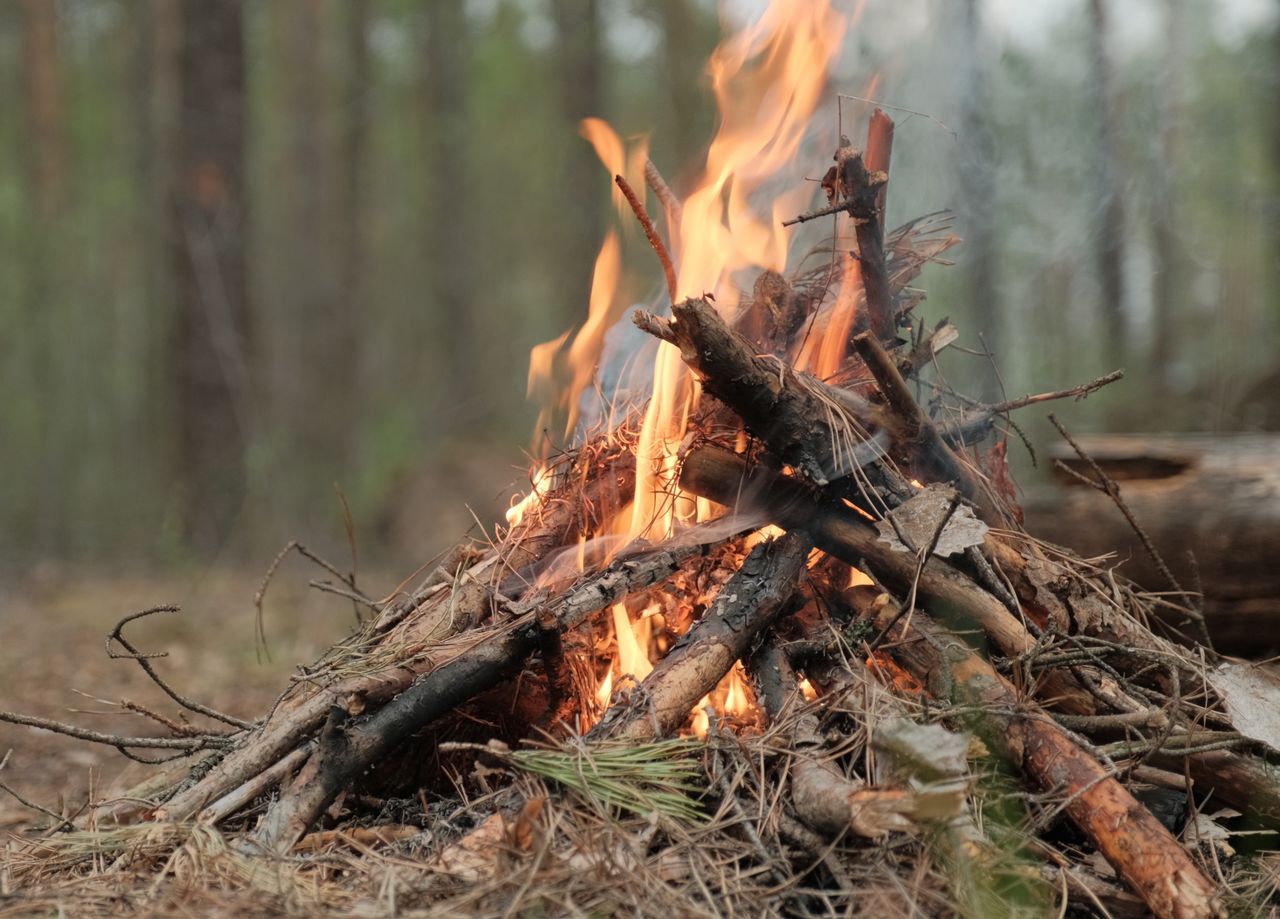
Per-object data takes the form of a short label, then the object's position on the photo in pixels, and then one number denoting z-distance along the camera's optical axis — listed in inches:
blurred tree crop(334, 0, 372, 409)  608.1
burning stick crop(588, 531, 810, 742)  96.6
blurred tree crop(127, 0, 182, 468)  558.3
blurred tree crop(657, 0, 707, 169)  510.3
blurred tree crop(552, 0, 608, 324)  515.2
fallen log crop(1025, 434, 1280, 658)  181.6
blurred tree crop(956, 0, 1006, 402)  370.3
